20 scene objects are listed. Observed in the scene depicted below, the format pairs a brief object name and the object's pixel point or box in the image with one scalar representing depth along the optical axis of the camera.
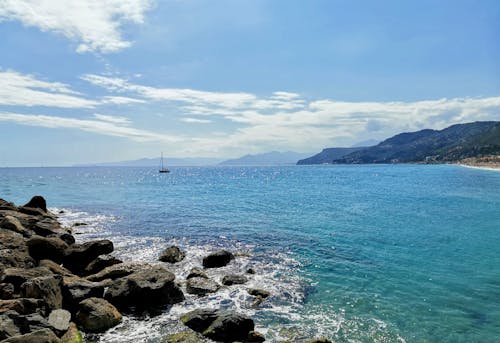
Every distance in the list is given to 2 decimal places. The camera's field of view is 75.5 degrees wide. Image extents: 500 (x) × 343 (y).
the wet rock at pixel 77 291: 15.70
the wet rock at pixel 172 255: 25.36
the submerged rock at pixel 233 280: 20.39
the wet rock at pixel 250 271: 22.23
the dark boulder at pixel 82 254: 23.05
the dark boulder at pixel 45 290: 14.70
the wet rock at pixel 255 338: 13.81
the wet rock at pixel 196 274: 21.16
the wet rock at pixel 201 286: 19.14
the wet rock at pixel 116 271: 19.95
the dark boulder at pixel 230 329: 13.87
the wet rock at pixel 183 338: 13.61
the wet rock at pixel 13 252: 18.84
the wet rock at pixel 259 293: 18.31
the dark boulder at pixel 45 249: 22.59
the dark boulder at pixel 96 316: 14.64
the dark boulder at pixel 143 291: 16.94
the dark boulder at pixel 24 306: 13.24
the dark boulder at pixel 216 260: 24.19
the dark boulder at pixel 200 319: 14.77
